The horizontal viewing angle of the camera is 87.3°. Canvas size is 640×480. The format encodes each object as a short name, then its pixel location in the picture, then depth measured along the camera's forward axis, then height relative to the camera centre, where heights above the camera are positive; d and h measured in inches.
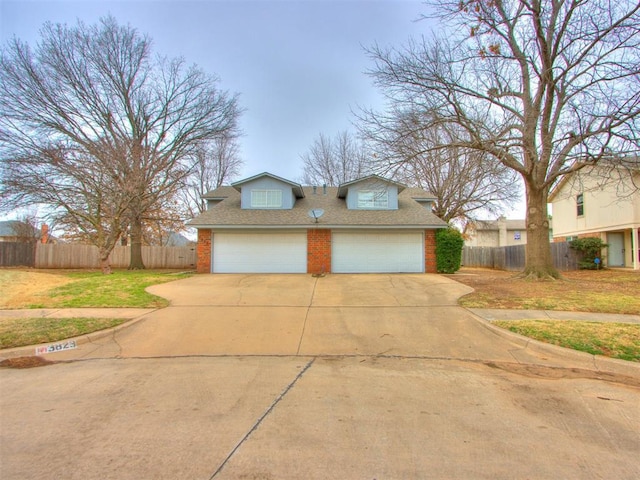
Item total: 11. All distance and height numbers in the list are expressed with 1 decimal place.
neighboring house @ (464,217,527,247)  1557.6 +106.9
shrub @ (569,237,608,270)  758.3 +15.0
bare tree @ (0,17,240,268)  629.9 +255.2
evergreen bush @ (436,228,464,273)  621.3 +10.4
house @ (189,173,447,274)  622.2 +25.1
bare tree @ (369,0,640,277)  372.2 +203.5
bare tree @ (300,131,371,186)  1234.6 +336.0
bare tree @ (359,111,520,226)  950.4 +202.4
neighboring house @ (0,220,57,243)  1048.8 +67.8
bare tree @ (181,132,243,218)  1208.8 +310.9
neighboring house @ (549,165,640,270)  725.9 +94.7
